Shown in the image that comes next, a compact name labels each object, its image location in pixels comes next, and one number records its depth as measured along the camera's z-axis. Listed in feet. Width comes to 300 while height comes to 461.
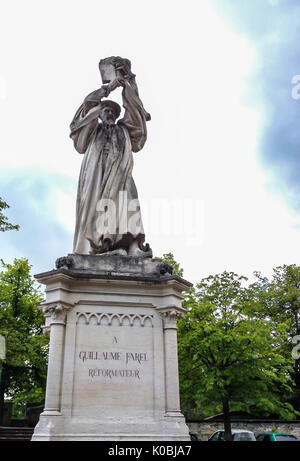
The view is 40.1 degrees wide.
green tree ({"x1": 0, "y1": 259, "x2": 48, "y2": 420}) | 77.00
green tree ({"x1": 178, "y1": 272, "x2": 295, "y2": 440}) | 64.54
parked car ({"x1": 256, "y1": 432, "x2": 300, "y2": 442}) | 60.75
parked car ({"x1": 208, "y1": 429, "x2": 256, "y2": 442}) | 68.90
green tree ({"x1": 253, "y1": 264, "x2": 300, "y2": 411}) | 123.65
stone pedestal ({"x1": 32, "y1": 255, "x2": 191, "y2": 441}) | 19.45
